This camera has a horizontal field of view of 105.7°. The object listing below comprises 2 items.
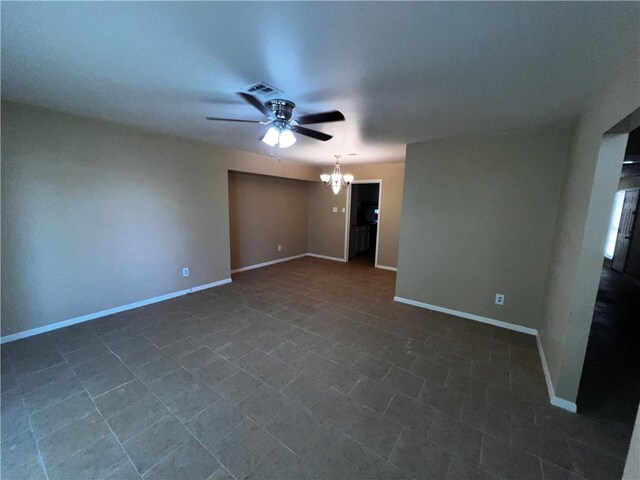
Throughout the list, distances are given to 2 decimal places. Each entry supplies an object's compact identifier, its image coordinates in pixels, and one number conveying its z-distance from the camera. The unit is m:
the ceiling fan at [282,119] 1.93
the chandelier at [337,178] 4.30
